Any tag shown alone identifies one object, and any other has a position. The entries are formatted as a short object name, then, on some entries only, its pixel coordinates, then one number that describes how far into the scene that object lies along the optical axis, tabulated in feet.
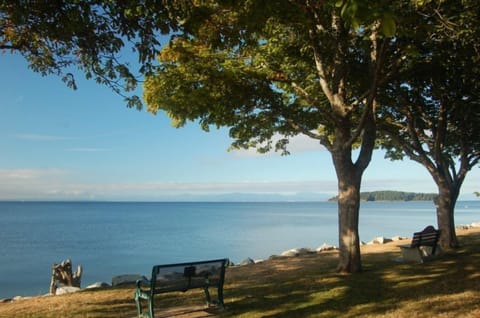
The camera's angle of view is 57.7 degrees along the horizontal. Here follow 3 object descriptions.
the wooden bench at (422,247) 38.91
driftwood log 49.76
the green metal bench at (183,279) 23.27
